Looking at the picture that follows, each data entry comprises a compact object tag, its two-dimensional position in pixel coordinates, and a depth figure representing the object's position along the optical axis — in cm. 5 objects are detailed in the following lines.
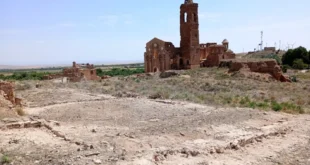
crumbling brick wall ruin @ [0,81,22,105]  1428
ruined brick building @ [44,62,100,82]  3734
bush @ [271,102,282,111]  1553
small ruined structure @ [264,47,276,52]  11228
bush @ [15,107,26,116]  1337
